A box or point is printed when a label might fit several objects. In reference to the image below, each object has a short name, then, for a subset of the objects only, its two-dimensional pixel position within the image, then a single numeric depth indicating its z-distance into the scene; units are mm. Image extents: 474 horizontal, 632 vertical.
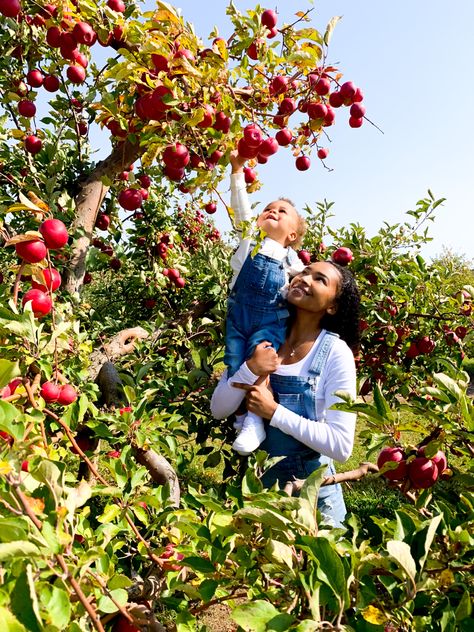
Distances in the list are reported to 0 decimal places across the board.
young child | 2111
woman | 1823
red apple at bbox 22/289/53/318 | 1318
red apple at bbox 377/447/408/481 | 1313
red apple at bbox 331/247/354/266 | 2695
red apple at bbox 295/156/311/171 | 2562
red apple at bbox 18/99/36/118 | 2525
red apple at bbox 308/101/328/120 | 1971
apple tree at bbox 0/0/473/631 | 732
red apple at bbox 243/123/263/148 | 1746
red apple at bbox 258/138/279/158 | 1851
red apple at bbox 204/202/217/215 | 2928
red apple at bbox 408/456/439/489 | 1244
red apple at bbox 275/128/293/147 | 2053
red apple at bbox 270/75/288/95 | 1772
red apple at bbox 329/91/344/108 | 2068
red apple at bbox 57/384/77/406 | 1440
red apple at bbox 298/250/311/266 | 2951
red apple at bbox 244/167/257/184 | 2261
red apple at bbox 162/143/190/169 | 1603
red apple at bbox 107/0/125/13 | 2047
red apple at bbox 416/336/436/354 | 3206
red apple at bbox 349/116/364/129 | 2249
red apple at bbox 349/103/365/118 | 2164
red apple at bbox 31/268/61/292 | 1395
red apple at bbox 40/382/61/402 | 1411
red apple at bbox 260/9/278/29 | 1930
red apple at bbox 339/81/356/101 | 2049
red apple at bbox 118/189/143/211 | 2238
